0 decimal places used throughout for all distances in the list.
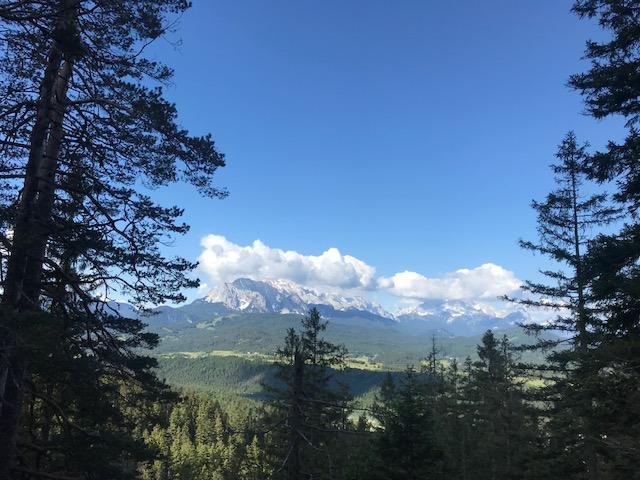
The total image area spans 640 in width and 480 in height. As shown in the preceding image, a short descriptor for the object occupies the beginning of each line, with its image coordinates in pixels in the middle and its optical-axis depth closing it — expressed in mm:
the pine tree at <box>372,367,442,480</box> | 14859
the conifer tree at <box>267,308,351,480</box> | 22422
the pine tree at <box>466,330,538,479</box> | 23312
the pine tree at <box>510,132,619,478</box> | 15945
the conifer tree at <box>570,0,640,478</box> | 9125
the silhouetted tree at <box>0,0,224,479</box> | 7289
